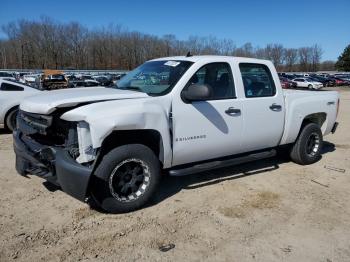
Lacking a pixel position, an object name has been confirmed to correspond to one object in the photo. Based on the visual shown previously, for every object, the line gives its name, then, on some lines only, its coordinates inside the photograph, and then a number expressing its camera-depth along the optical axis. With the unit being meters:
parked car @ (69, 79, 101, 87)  33.66
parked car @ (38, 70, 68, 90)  34.85
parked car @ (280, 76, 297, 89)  49.09
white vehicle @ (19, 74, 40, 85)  40.83
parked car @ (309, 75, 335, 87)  56.22
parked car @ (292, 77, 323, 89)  48.02
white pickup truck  4.14
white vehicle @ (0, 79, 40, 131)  9.77
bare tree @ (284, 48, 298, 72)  144.38
